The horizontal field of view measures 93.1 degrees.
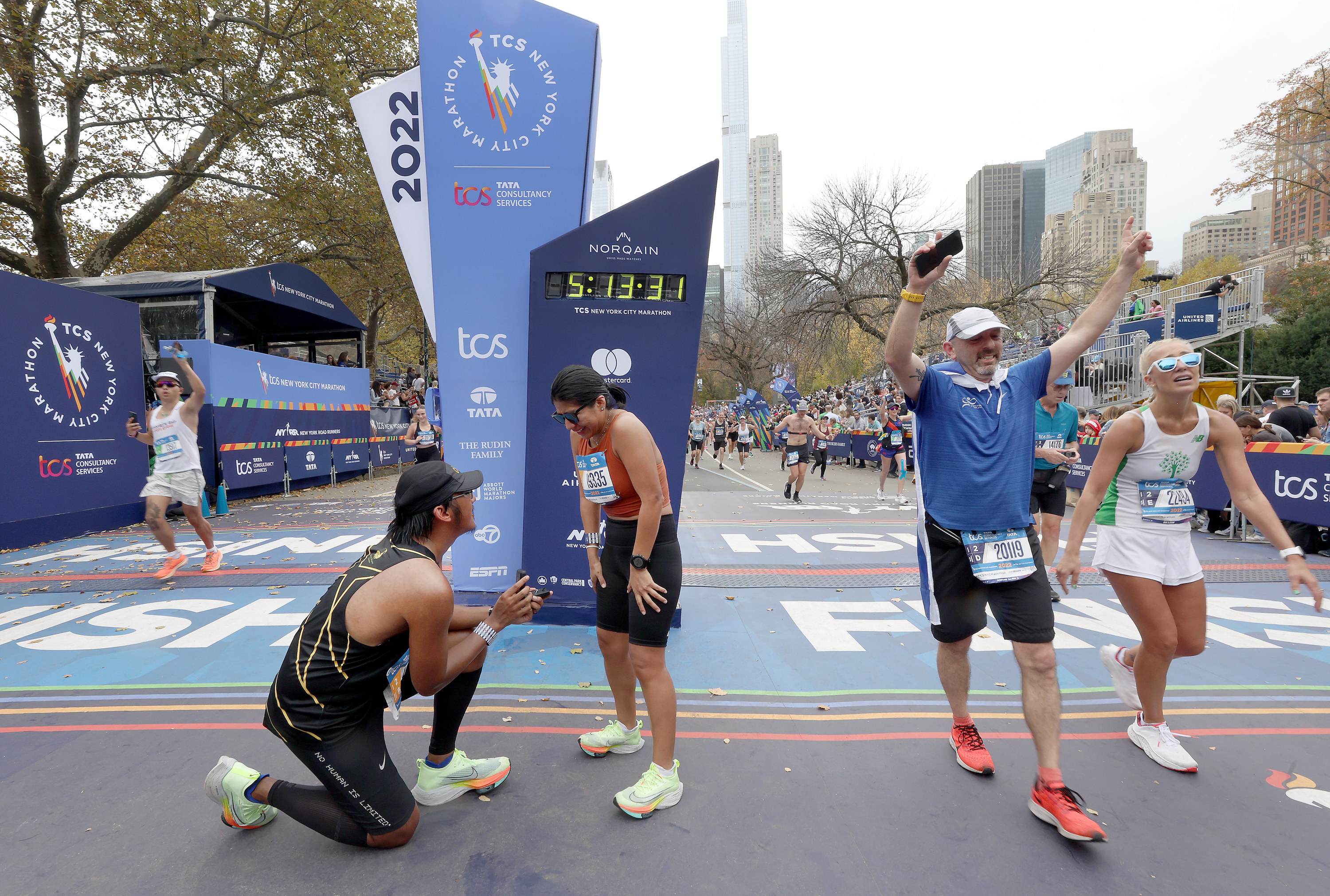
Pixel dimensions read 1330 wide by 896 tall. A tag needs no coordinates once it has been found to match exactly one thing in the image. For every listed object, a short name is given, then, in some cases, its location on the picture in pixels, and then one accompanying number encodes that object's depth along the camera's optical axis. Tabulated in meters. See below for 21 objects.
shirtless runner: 12.06
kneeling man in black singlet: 2.19
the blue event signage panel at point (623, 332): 4.18
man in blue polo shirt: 2.58
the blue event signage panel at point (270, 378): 10.99
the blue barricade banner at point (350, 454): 15.47
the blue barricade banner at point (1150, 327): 16.70
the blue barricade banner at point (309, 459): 13.45
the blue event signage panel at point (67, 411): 7.80
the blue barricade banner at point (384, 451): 18.09
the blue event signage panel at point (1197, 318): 17.25
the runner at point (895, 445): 10.99
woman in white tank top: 2.94
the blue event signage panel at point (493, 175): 4.45
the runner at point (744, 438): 19.67
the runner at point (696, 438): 19.53
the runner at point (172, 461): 6.29
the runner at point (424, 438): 9.30
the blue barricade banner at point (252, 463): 11.41
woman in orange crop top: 2.62
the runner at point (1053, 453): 5.36
